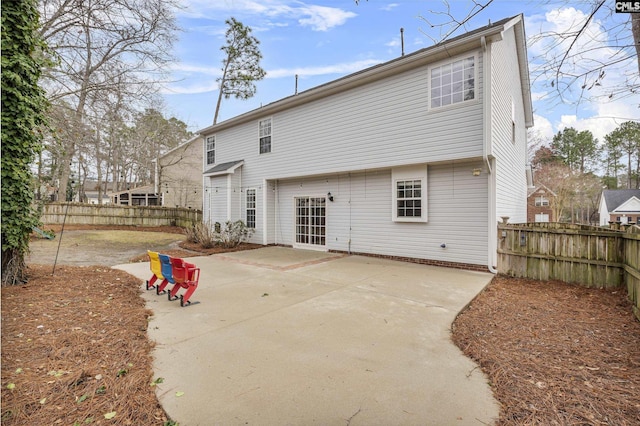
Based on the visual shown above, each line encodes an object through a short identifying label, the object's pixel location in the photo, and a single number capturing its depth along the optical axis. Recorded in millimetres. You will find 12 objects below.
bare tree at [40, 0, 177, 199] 6716
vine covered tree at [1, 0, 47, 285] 4711
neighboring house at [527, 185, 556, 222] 31292
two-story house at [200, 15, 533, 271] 7387
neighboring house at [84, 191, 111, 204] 38616
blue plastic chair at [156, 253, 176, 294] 5081
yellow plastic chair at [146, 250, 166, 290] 5380
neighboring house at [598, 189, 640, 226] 32625
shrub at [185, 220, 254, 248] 11766
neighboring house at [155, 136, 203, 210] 24266
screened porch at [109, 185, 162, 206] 27930
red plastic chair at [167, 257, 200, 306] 4805
